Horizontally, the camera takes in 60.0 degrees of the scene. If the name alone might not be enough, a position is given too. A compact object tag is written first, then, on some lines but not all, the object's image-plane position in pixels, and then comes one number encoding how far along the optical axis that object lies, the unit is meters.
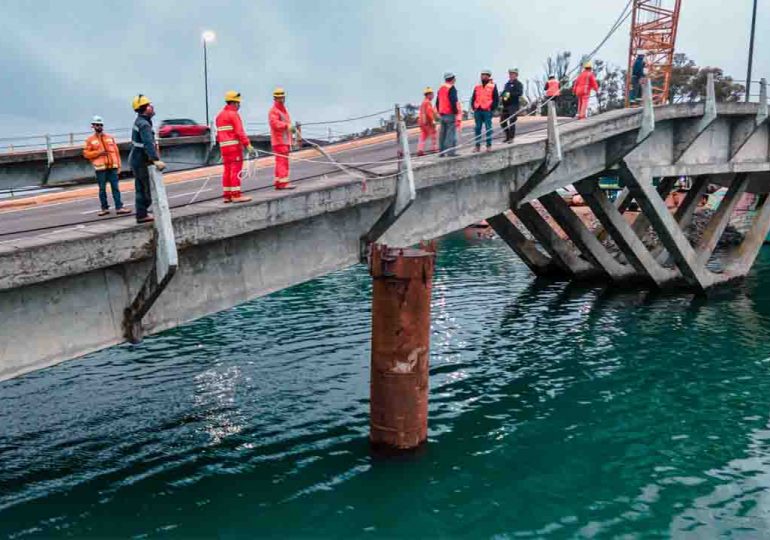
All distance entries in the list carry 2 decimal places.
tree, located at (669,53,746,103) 75.06
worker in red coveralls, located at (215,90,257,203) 10.29
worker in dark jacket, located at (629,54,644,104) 23.17
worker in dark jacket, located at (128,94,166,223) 9.55
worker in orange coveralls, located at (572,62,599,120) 19.78
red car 36.62
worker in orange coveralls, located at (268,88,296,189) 11.56
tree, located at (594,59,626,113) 94.12
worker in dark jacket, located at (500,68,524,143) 17.00
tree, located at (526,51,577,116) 57.26
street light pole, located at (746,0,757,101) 36.44
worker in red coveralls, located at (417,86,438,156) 17.06
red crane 53.53
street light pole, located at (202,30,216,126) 42.50
